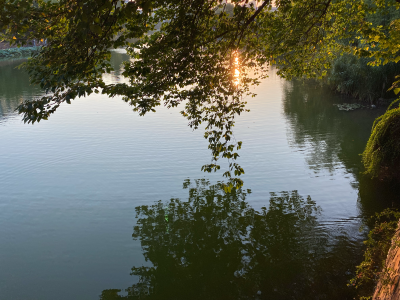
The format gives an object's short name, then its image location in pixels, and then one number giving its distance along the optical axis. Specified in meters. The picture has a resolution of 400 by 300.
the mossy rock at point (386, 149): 8.39
